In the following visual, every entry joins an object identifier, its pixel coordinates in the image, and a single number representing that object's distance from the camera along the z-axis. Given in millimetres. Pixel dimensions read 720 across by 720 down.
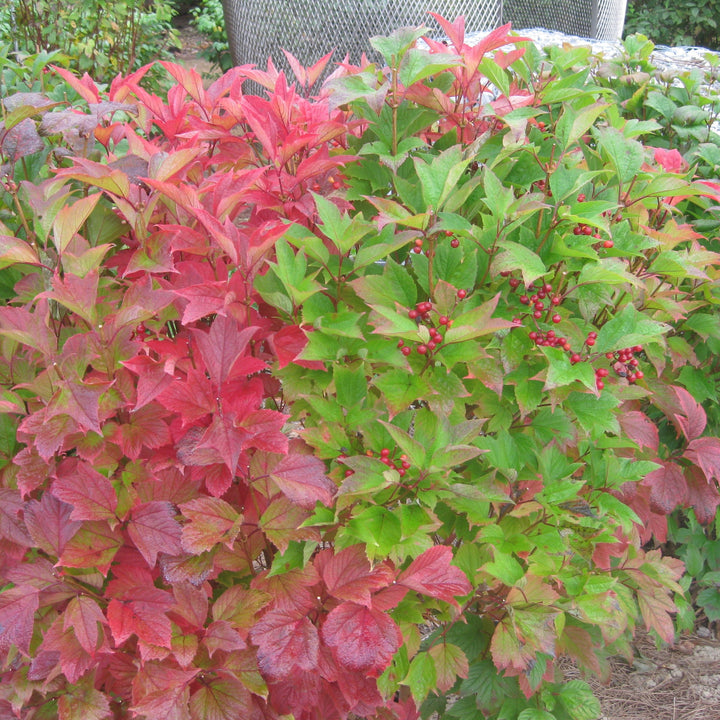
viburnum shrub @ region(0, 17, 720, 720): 1044
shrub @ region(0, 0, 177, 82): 5447
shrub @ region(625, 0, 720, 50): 8938
